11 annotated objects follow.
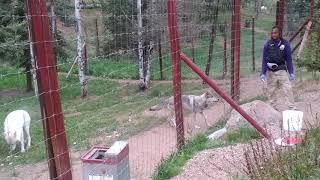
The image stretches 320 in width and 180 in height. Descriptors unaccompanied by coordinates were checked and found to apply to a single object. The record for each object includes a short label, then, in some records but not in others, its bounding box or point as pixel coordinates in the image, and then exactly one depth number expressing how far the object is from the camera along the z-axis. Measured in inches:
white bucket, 222.3
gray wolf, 401.7
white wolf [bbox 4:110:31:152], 376.5
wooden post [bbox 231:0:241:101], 348.8
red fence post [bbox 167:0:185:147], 233.0
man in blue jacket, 329.0
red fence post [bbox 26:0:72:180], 141.9
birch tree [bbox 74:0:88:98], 615.4
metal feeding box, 180.2
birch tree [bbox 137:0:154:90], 607.8
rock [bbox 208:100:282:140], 284.4
